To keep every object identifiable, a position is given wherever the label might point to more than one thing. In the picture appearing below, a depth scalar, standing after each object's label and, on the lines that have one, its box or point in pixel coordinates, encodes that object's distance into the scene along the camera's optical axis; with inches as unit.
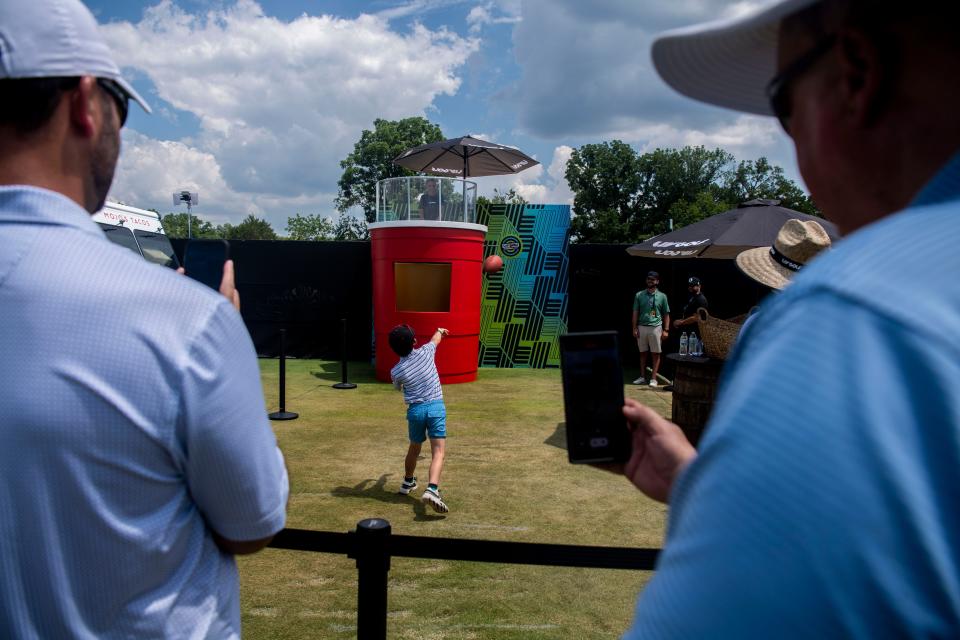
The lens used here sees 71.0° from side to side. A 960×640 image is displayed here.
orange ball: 522.3
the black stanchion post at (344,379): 437.6
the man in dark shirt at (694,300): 434.7
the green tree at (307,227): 2449.6
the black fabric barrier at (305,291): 582.6
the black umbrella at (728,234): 389.3
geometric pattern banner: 559.5
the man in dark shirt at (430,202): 467.8
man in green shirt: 464.1
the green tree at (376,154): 2021.4
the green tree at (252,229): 2809.1
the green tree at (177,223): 3118.4
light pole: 877.2
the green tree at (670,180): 2415.1
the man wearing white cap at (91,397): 41.8
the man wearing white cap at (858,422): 20.2
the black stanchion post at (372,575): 90.8
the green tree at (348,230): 2037.5
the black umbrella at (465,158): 552.7
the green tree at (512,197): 2279.8
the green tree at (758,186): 2367.6
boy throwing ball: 231.9
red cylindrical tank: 457.4
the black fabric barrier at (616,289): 564.4
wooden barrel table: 231.9
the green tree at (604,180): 2385.6
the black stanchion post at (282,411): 344.8
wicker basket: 227.5
